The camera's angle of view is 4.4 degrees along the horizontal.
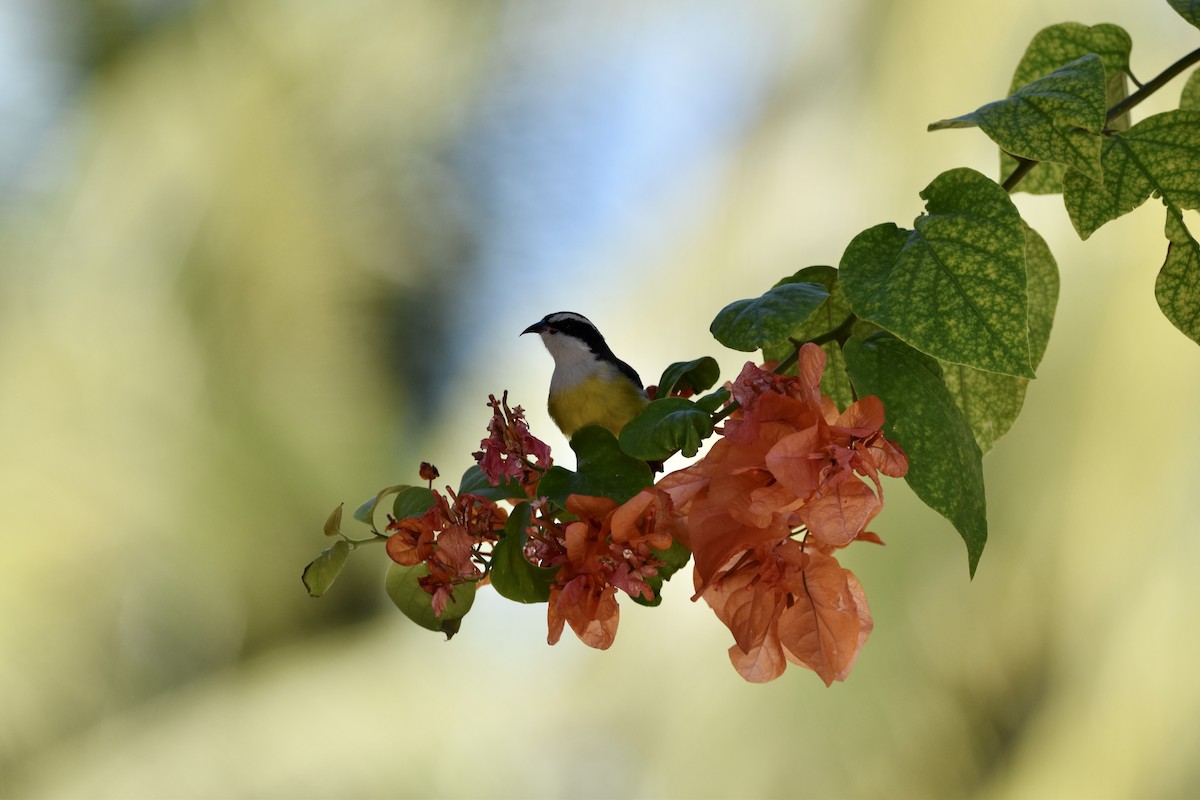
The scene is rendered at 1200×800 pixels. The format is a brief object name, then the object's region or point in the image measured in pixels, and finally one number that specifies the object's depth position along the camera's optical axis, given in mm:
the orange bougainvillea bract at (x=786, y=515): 5475
